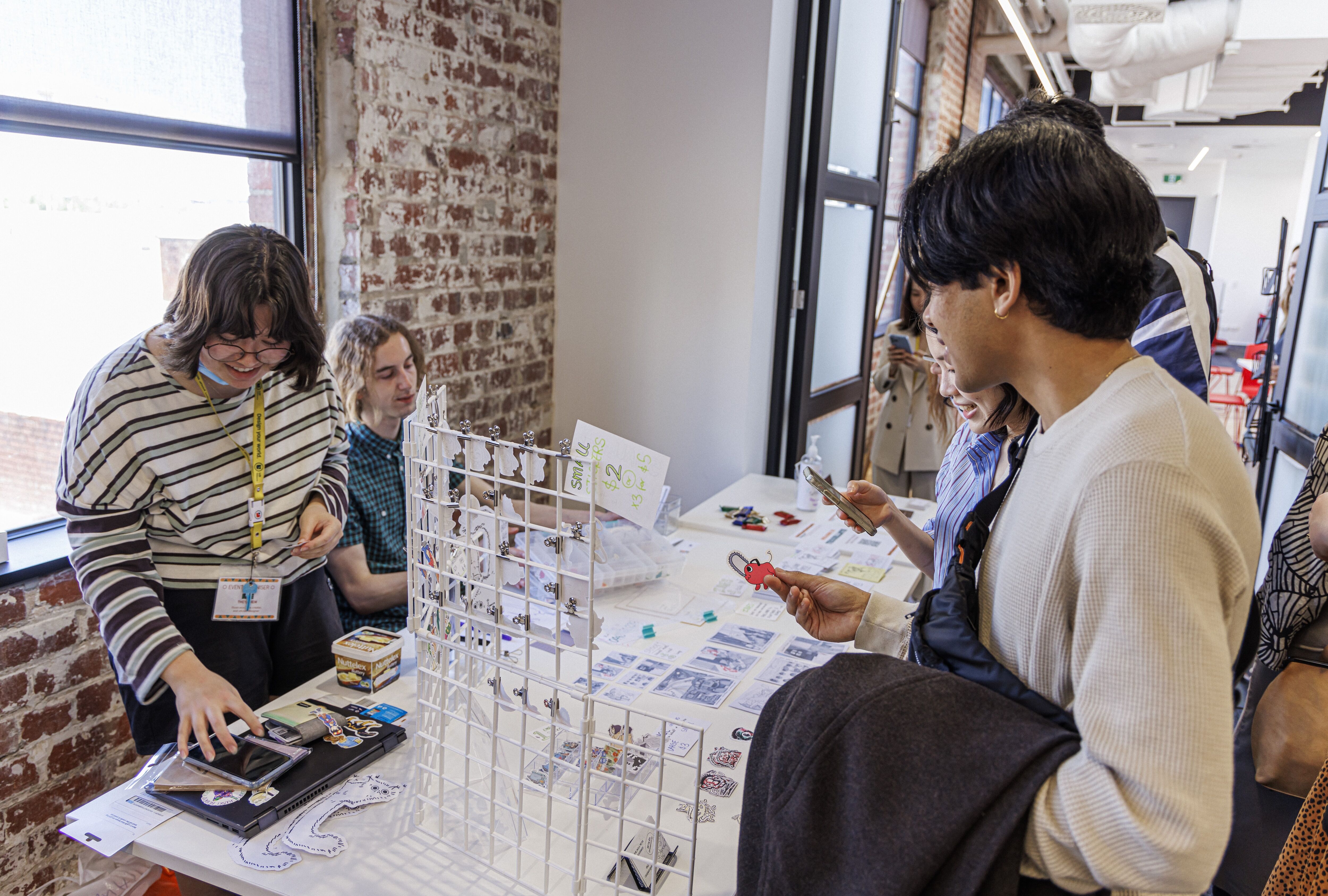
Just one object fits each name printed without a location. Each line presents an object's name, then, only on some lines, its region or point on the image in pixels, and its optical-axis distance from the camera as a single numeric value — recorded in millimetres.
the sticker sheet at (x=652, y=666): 1827
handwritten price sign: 1136
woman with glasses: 1526
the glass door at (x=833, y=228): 3496
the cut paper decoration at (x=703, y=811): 1324
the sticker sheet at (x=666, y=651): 1899
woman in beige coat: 4090
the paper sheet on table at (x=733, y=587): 2270
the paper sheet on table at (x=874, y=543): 2631
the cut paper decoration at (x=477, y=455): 1094
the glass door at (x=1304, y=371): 2895
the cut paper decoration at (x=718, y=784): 1406
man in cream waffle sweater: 720
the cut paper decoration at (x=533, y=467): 1034
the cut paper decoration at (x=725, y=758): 1484
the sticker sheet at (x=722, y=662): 1845
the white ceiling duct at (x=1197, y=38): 5008
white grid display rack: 1067
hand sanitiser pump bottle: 3029
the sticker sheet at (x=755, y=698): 1683
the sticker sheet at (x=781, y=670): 1811
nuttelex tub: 1637
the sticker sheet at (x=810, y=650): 1917
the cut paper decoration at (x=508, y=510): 1121
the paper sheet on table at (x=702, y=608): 2096
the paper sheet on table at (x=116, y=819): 1229
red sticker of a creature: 1336
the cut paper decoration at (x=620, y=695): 1695
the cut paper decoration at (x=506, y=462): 1062
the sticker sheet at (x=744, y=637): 1971
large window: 2047
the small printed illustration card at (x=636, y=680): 1761
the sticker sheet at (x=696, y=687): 1719
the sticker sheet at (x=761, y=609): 2137
